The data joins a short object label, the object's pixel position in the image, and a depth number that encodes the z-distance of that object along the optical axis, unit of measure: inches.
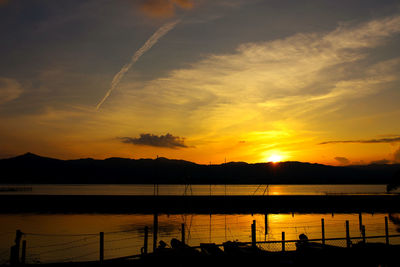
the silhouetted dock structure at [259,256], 679.7
